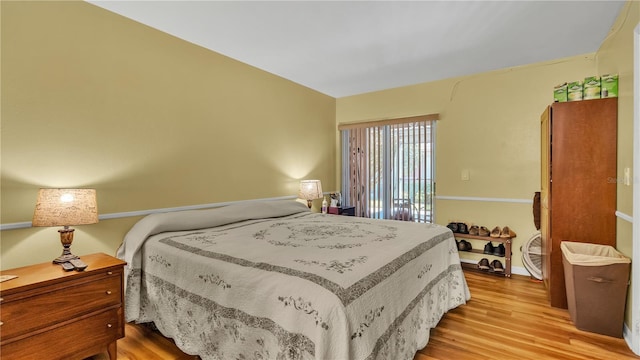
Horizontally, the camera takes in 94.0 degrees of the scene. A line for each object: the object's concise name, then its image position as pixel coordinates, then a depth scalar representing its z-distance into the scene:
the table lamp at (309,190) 3.94
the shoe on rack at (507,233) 3.52
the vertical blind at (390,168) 4.18
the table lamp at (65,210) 1.79
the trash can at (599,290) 2.10
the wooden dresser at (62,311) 1.50
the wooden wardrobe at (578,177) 2.38
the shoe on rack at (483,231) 3.68
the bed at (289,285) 1.28
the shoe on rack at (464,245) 3.78
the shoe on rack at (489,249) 3.62
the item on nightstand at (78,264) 1.75
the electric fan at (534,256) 3.28
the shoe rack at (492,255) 3.49
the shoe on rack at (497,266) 3.50
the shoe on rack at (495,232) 3.59
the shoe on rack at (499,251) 3.56
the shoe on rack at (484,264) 3.58
